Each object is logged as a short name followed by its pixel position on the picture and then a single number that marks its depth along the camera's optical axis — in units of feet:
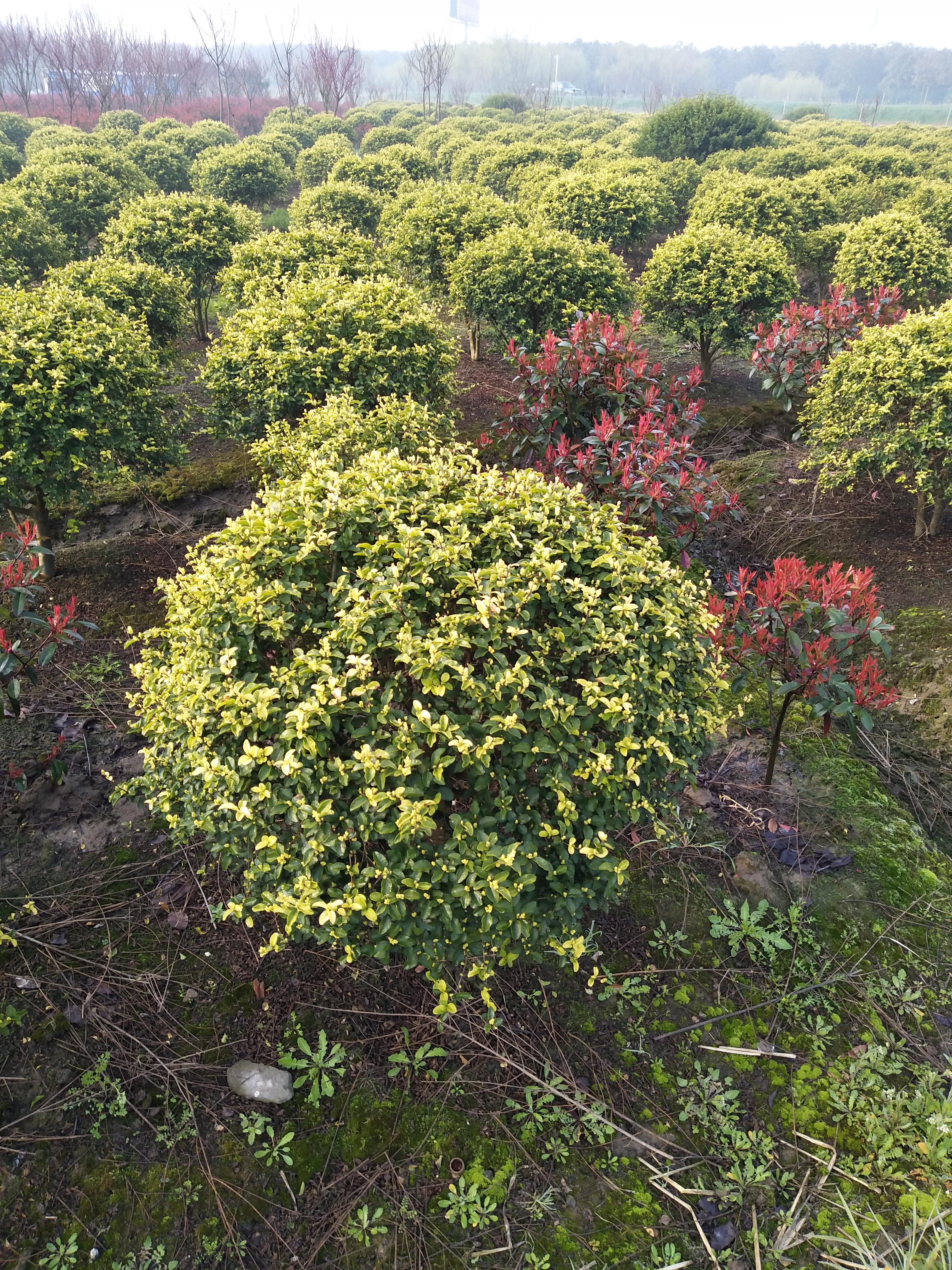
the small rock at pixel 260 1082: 10.25
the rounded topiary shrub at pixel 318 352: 21.34
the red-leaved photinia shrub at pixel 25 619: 12.54
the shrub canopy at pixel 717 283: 32.42
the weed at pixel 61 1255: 8.61
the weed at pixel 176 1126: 9.71
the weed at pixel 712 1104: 10.18
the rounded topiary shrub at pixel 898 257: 36.86
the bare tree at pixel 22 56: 124.16
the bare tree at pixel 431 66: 140.87
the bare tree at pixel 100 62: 127.65
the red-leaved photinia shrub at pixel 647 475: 16.62
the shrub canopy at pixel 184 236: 35.50
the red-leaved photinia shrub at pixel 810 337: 26.63
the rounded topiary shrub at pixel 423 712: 8.59
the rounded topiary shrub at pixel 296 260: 27.45
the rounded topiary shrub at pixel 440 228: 36.29
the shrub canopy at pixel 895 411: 20.12
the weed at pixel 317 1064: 10.30
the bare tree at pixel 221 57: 138.00
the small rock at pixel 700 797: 15.20
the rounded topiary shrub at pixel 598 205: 44.55
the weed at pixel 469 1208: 9.18
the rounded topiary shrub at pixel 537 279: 30.09
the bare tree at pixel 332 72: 135.85
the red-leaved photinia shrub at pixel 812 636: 12.69
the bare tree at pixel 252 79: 189.47
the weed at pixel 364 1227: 8.95
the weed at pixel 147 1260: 8.67
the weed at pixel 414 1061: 10.61
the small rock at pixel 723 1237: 9.11
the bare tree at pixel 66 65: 126.82
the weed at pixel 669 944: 12.35
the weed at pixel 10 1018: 10.61
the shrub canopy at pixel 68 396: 17.42
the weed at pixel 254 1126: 9.78
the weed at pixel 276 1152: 9.60
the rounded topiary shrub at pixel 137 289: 25.20
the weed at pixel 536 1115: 10.00
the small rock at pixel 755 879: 13.39
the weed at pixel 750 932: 12.39
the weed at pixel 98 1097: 9.87
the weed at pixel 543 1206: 9.26
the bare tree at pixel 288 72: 128.16
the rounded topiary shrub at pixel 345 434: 17.10
